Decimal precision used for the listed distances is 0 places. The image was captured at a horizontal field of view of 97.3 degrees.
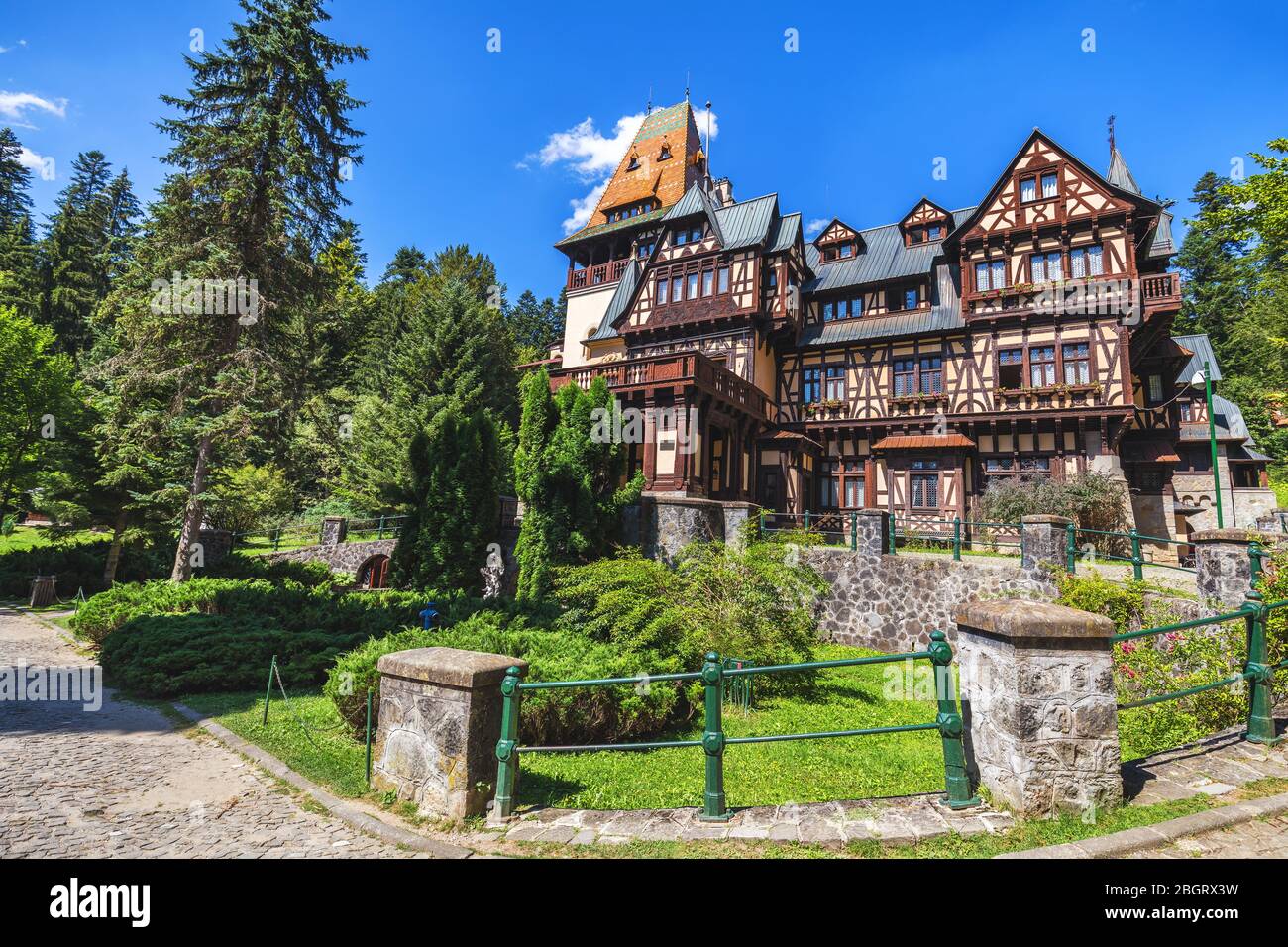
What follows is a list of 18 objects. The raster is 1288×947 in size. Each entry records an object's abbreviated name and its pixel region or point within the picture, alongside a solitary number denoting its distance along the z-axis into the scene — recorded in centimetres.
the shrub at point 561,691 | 670
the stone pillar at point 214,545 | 1908
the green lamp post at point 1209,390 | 1960
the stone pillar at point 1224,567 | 853
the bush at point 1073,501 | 1645
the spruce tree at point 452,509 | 1689
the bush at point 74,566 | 1891
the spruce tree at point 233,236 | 1716
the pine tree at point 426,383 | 2567
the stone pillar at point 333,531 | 2220
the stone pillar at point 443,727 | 441
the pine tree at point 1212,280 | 3959
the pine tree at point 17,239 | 3509
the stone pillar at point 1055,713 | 370
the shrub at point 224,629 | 969
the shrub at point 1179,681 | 568
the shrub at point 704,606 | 991
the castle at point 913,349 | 1903
